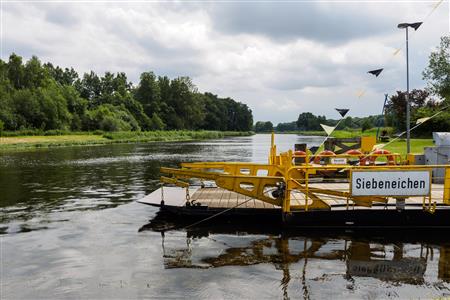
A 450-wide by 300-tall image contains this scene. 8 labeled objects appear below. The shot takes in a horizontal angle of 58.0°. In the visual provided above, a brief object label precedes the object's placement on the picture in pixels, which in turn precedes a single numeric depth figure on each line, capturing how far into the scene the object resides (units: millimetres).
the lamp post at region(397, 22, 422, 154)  15642
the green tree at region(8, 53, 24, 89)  101125
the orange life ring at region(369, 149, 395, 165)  14990
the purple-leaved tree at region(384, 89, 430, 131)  60875
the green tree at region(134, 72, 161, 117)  143375
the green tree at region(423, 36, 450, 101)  53438
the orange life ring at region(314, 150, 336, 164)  17531
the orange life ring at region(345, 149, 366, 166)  14308
